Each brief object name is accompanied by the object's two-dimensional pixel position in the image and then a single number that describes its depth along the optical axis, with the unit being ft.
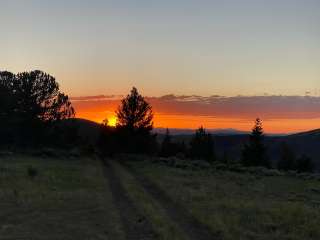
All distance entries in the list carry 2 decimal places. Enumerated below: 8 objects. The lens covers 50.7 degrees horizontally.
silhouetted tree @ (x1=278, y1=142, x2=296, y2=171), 206.06
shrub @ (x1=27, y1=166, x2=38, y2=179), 71.64
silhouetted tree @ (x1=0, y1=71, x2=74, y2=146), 162.65
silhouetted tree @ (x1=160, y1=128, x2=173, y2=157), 209.33
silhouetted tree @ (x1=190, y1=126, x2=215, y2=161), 210.24
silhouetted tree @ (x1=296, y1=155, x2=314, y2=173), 191.46
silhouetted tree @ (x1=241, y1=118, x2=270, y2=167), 181.83
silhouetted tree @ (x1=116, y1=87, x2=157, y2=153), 164.31
